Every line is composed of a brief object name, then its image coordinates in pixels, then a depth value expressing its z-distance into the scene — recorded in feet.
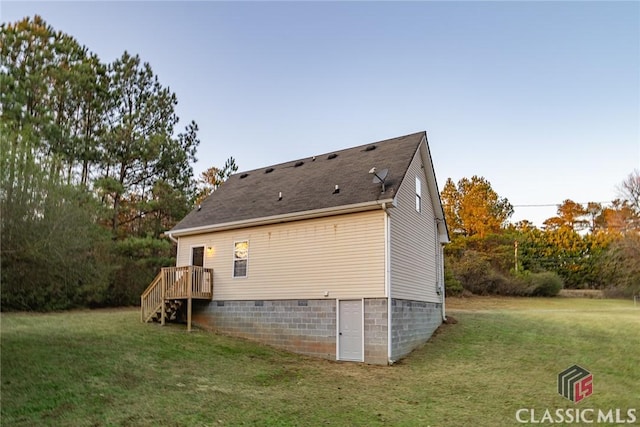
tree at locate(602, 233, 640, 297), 92.94
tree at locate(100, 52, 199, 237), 75.61
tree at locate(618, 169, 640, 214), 105.29
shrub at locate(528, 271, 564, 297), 96.22
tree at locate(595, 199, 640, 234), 103.86
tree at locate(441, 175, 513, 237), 112.06
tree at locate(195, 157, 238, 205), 97.04
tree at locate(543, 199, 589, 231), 134.51
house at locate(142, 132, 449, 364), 37.76
